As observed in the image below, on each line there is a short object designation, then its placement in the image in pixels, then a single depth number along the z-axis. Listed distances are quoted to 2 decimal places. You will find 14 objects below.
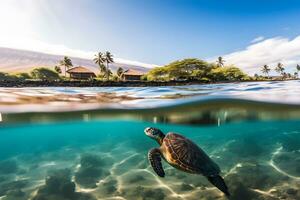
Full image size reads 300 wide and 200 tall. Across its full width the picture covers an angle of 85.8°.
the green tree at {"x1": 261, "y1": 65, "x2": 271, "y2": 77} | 82.38
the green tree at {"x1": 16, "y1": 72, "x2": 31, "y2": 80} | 42.12
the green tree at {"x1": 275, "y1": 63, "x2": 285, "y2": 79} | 82.26
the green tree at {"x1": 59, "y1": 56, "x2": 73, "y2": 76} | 54.57
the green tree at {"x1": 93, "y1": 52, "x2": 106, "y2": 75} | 50.82
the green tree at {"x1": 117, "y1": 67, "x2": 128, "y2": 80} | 49.13
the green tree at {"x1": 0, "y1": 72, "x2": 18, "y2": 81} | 40.15
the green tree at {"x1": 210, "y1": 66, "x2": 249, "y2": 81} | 39.52
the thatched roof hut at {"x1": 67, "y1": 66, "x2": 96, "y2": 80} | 46.17
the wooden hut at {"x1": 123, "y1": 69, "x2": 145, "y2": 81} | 46.98
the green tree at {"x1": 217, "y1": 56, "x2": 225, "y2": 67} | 71.63
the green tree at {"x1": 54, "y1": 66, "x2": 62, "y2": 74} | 53.16
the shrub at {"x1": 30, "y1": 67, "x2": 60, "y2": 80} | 45.35
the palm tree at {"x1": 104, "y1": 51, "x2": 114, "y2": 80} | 53.34
